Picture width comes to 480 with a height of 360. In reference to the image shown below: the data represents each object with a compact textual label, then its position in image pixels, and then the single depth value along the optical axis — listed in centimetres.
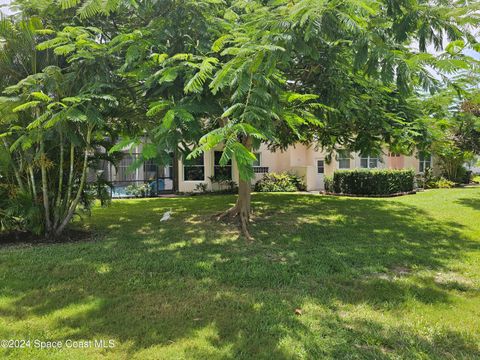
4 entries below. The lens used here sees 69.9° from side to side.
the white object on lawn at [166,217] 1098
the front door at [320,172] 2342
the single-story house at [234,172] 2130
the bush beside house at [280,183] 2123
